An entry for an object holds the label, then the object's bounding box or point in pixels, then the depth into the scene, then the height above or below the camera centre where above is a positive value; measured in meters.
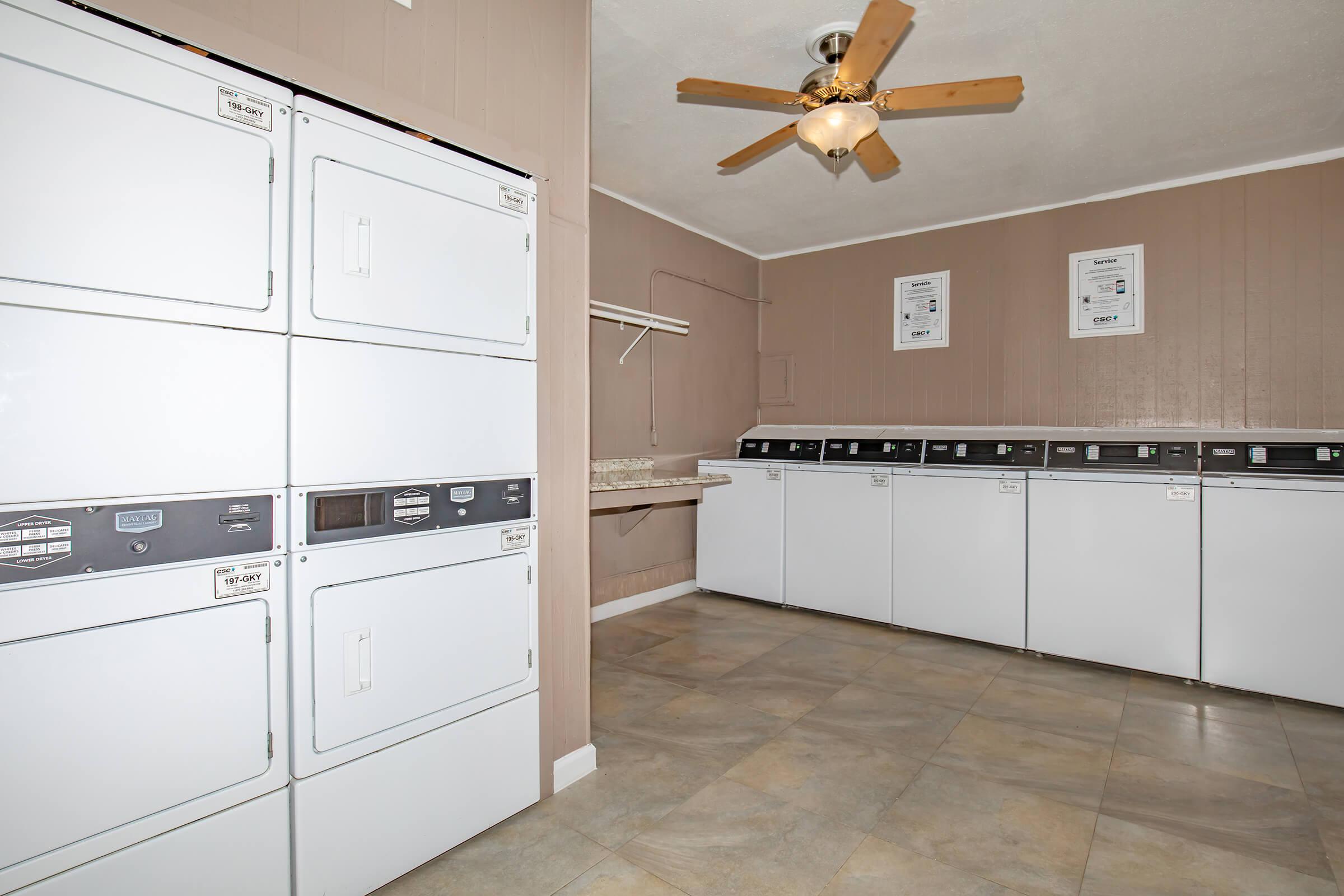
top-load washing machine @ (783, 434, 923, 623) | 3.93 -0.50
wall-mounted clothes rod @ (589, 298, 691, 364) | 3.03 +0.72
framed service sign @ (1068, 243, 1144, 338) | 3.80 +0.95
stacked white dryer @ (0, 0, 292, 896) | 1.13 -0.03
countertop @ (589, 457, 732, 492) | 2.88 -0.12
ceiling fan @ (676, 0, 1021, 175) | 2.09 +1.25
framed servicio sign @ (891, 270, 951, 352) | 4.45 +0.97
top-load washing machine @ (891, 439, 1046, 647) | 3.52 -0.52
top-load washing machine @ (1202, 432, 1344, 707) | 2.80 -0.54
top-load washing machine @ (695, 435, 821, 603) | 4.34 -0.52
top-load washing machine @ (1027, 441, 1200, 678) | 3.09 -0.54
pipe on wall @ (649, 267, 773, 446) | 4.30 +0.22
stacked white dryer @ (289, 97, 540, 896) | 1.49 -0.13
